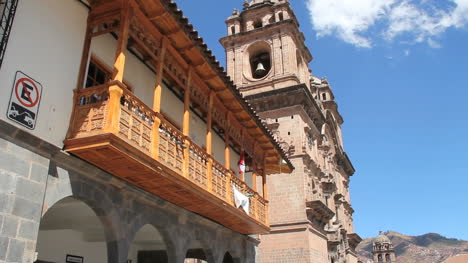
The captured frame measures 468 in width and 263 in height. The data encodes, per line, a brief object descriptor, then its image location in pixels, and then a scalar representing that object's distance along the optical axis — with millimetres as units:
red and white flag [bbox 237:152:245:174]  12492
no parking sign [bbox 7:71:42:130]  6242
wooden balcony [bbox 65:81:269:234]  6840
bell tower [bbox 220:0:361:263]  22203
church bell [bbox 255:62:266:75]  26147
